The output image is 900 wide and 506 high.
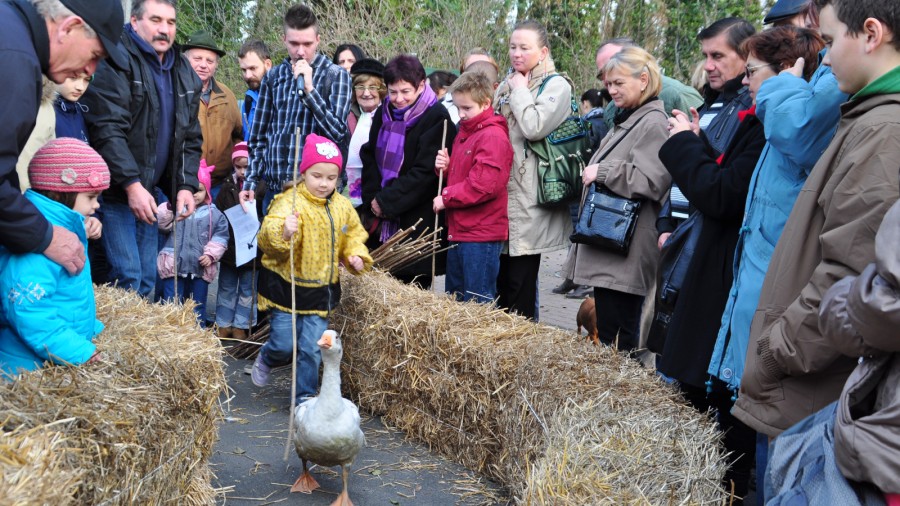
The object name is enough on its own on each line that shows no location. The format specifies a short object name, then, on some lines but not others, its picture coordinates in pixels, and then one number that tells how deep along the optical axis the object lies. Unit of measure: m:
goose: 4.36
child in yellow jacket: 5.59
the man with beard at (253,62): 9.07
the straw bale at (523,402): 3.23
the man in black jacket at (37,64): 2.84
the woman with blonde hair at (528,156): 6.27
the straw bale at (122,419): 2.37
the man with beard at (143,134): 5.37
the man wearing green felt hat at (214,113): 7.90
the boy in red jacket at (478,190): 6.27
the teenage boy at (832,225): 2.61
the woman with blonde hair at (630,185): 5.17
